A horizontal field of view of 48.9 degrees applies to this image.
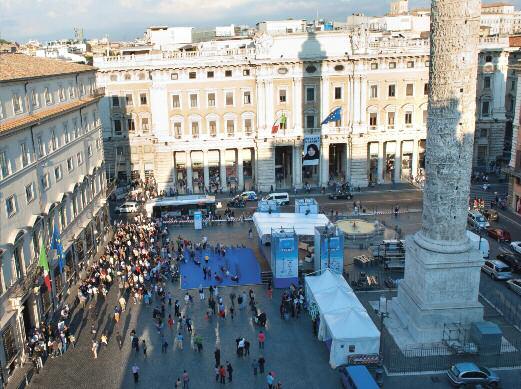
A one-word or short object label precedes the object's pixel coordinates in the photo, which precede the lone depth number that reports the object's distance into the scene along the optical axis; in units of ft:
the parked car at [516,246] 142.41
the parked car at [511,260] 131.32
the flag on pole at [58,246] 113.82
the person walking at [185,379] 88.58
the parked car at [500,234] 151.94
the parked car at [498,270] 127.11
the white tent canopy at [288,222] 143.74
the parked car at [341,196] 202.08
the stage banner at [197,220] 170.71
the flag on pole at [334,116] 197.36
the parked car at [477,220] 160.15
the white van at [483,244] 134.51
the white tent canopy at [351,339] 93.25
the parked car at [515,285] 120.67
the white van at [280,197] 194.76
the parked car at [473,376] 87.76
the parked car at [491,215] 170.30
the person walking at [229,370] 90.99
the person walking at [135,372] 90.89
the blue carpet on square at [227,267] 132.05
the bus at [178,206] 180.55
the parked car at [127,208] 191.11
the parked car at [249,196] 202.28
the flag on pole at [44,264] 103.35
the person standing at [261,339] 100.87
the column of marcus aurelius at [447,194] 94.73
